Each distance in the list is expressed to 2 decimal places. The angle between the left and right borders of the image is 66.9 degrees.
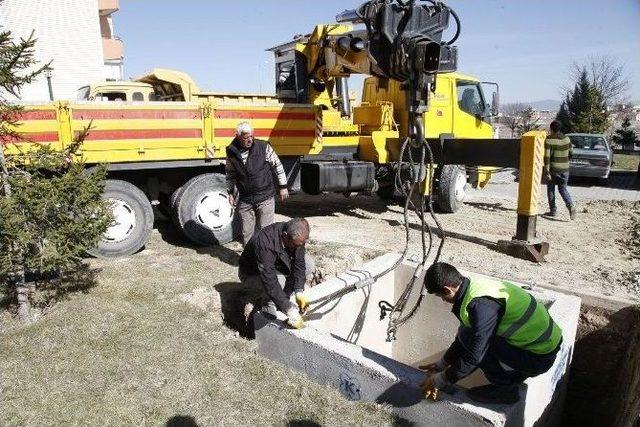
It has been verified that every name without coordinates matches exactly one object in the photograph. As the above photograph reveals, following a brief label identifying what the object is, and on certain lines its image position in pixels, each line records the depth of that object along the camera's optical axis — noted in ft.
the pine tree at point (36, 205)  13.05
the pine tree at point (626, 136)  82.23
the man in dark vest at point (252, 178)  17.94
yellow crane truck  19.58
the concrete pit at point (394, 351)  10.59
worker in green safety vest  9.61
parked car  45.21
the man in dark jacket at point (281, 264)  13.14
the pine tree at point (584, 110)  77.20
